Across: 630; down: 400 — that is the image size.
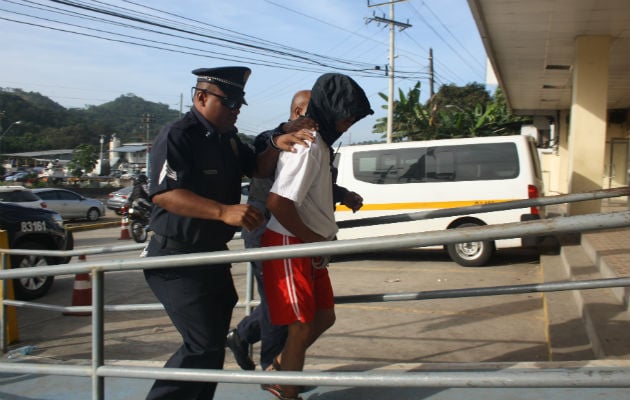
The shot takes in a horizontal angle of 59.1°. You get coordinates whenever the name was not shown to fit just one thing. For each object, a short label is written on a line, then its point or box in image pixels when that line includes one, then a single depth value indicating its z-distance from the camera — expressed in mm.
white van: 8562
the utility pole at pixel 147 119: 59119
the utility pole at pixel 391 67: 24688
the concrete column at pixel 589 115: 9992
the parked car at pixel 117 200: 22127
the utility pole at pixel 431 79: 35219
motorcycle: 13273
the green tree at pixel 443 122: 20594
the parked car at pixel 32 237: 6996
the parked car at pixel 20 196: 12719
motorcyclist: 13344
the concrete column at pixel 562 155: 18922
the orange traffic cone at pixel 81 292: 5789
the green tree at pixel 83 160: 47731
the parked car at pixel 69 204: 18109
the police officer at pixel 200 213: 2258
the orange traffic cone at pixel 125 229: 13781
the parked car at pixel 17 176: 40719
